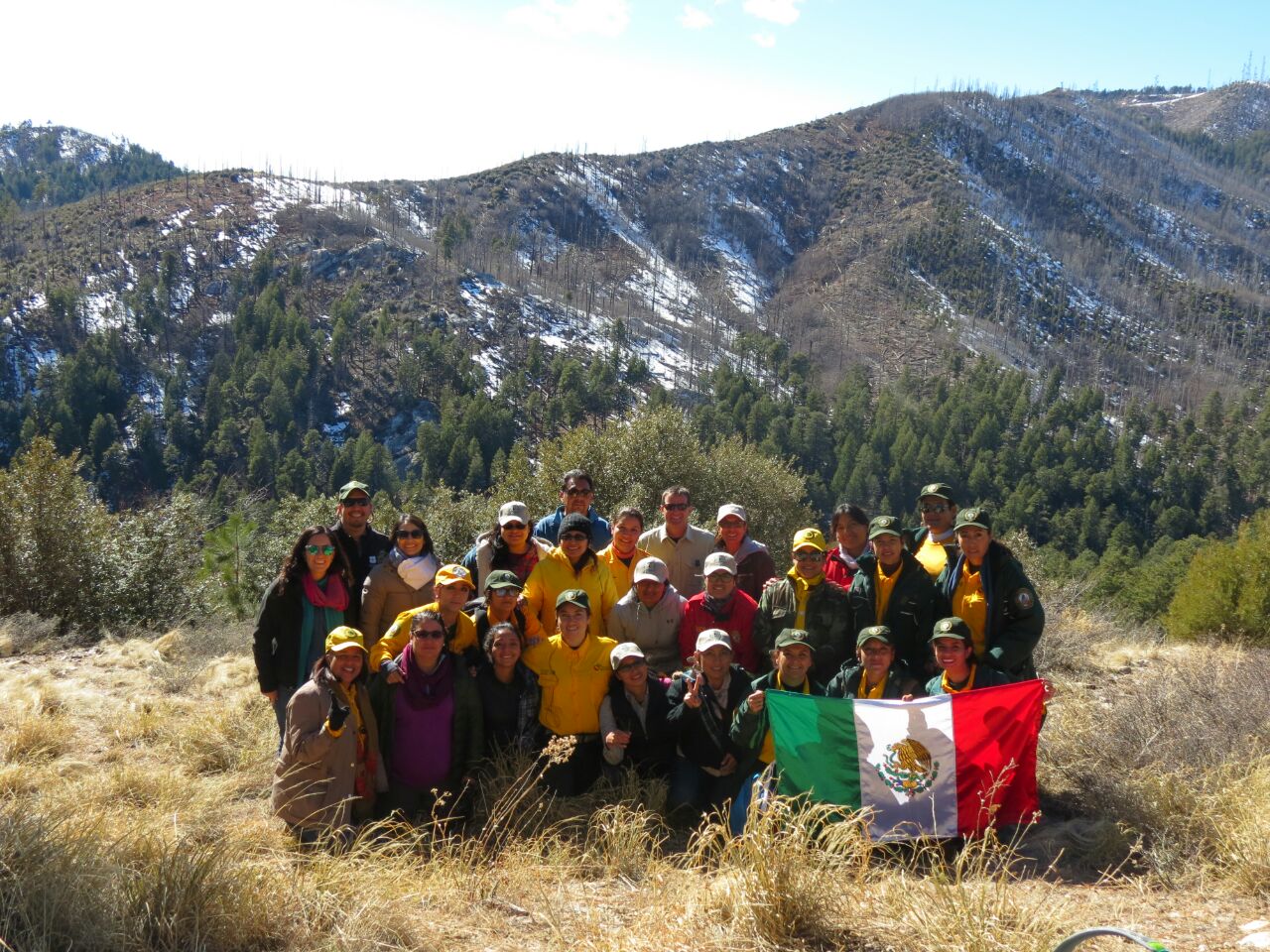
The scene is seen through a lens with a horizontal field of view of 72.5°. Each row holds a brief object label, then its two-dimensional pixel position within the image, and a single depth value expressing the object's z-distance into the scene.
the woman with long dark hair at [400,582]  5.85
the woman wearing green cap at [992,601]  4.97
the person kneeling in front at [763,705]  4.96
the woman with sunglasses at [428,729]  5.17
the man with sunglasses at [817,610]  5.39
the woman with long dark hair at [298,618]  5.53
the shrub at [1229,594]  17.58
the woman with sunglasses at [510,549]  6.20
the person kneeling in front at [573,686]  5.34
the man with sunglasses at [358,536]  6.02
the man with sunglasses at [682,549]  6.56
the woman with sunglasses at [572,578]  5.86
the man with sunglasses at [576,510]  6.61
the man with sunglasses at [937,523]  5.54
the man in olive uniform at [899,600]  5.25
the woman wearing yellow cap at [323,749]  4.70
